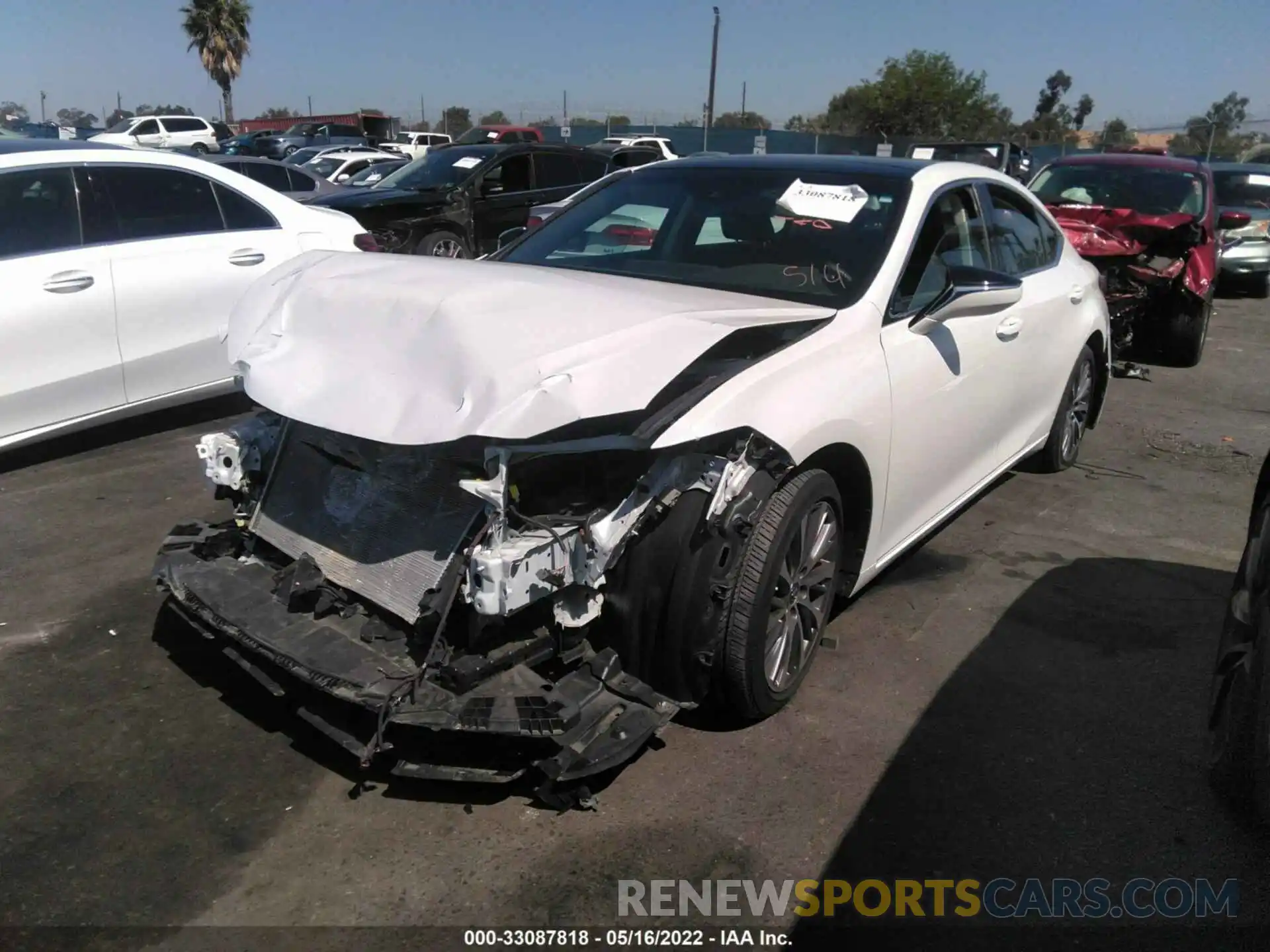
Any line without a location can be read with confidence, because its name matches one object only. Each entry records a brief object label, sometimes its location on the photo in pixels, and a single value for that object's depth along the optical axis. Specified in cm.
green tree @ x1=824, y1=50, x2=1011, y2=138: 4950
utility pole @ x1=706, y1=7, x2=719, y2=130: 3909
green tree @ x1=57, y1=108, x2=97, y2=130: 6644
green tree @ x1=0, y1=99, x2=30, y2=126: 5292
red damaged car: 833
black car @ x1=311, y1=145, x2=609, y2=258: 1055
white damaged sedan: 264
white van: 3462
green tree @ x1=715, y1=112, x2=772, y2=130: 5684
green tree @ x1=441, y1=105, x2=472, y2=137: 5912
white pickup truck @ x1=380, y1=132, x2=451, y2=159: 3241
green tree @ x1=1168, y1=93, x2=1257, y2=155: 2902
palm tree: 5100
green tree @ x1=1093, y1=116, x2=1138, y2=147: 3744
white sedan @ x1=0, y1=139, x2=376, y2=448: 506
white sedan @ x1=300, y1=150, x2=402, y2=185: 2240
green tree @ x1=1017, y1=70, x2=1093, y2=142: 6371
